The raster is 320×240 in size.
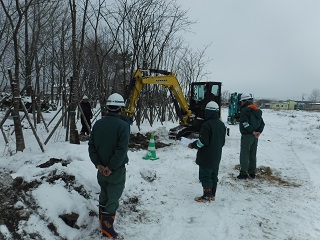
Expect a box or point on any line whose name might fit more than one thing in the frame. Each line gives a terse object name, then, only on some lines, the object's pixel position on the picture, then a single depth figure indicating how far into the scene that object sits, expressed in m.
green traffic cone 8.69
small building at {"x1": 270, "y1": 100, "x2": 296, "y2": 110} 84.78
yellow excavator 11.70
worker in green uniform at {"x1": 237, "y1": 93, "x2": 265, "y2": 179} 7.05
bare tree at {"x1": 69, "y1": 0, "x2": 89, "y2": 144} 8.65
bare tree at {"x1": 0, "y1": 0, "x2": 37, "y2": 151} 7.48
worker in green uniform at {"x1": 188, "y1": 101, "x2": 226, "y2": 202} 5.59
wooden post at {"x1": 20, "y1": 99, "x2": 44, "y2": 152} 7.79
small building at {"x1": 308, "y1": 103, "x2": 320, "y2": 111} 91.44
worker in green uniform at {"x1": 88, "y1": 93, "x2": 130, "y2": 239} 4.02
